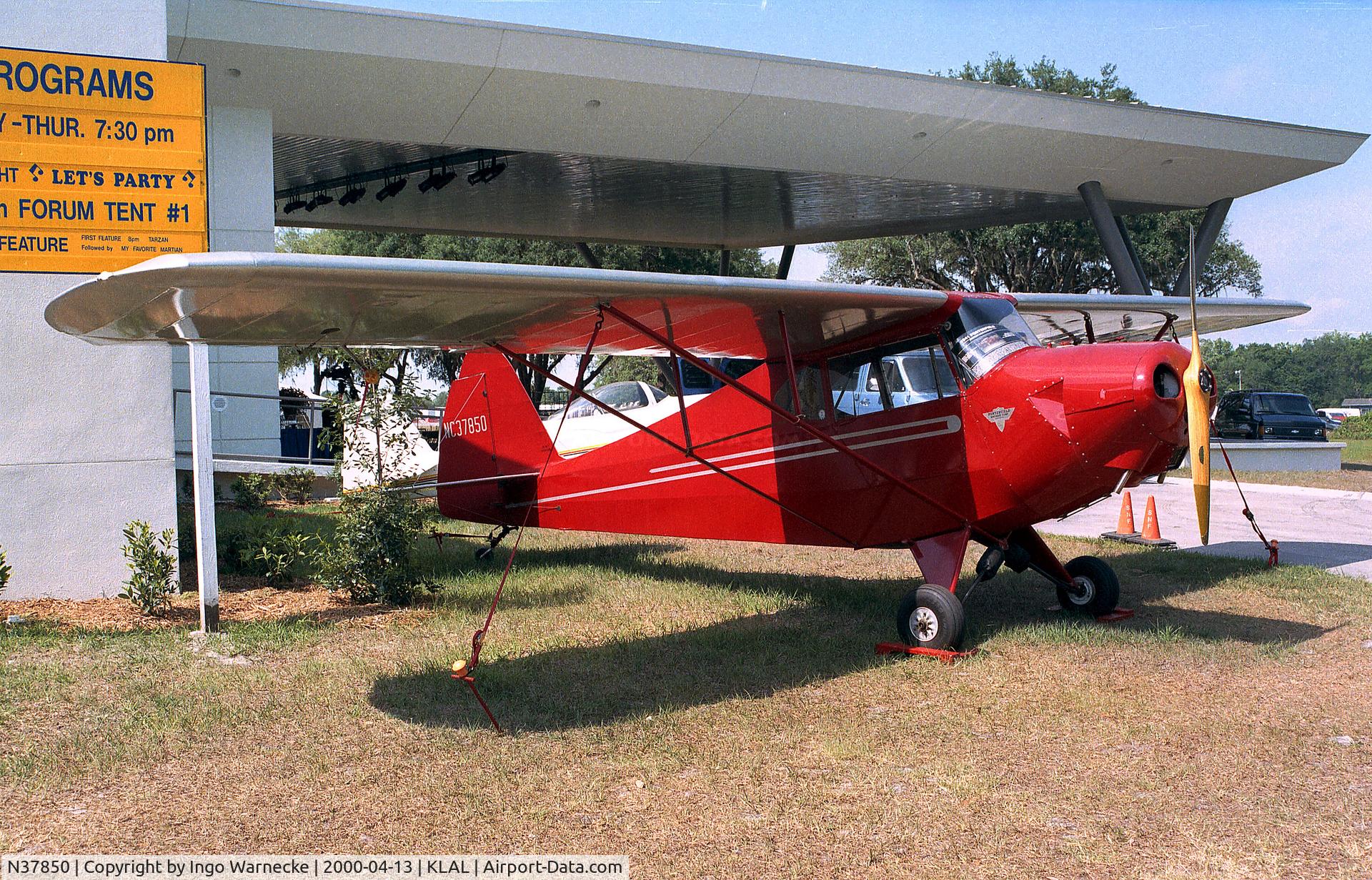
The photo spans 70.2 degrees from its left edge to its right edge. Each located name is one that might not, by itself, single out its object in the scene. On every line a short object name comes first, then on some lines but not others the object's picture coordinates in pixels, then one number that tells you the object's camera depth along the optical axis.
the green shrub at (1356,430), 50.41
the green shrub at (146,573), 7.97
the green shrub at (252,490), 13.01
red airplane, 5.26
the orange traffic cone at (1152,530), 11.86
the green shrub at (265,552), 9.48
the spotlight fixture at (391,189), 19.89
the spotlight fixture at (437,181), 19.56
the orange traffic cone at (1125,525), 12.36
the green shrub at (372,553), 8.61
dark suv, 26.36
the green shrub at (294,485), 14.02
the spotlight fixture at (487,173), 19.09
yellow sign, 7.66
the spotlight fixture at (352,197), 20.58
